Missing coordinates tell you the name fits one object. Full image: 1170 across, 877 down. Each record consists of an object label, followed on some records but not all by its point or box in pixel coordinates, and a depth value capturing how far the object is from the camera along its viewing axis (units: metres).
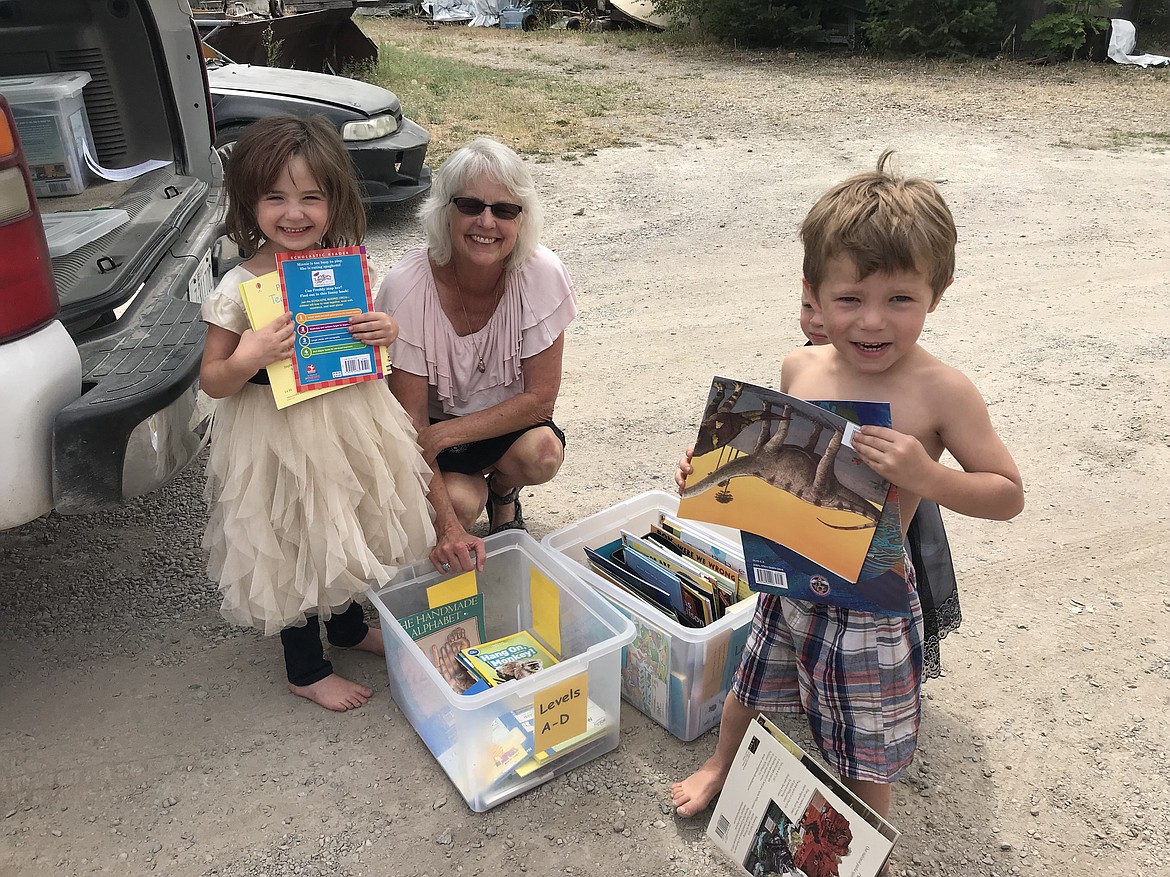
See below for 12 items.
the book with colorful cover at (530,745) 2.22
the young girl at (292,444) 2.08
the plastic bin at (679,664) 2.29
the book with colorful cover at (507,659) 2.36
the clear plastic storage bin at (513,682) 2.13
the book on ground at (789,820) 1.79
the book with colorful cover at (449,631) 2.50
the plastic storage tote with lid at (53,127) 3.12
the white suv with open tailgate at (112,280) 1.95
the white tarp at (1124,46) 13.80
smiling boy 1.63
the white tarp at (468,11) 21.09
